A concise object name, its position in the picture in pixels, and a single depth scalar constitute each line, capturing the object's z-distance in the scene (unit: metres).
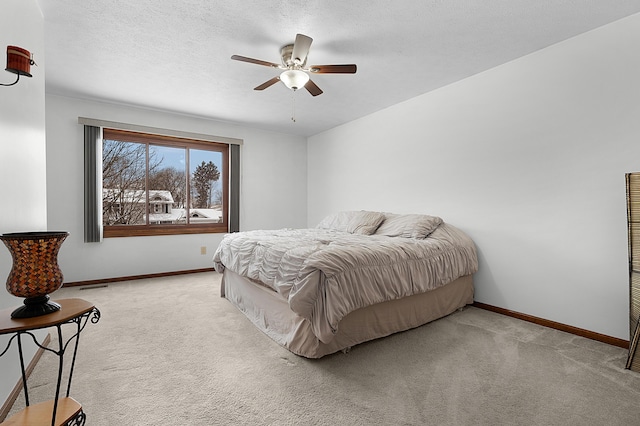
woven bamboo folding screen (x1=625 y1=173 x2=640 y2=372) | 1.96
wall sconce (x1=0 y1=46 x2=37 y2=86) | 1.17
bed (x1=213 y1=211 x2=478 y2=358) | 2.01
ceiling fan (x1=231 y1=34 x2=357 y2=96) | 2.39
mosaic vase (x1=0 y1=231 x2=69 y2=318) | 1.11
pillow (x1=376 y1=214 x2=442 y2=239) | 3.22
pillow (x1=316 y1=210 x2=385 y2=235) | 3.70
